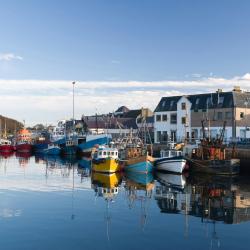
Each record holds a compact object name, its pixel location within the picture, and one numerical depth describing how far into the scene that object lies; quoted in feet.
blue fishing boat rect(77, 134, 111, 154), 240.32
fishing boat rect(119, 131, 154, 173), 141.18
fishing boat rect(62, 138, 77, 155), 258.37
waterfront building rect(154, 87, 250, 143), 204.03
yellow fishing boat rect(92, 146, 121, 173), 138.44
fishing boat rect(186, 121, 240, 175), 137.90
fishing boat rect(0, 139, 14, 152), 313.32
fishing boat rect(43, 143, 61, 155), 270.67
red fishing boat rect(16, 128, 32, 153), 311.06
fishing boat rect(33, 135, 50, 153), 299.64
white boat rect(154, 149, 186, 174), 141.59
